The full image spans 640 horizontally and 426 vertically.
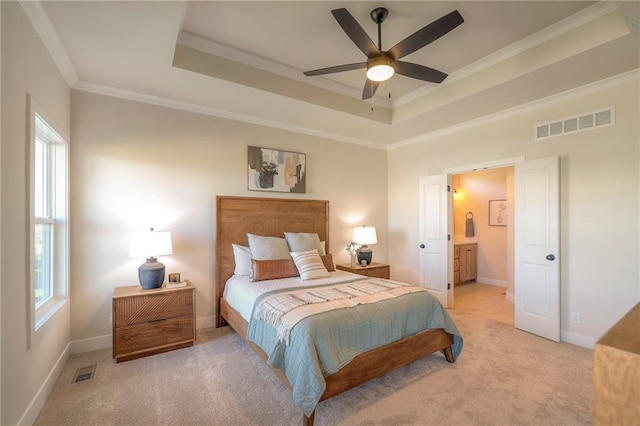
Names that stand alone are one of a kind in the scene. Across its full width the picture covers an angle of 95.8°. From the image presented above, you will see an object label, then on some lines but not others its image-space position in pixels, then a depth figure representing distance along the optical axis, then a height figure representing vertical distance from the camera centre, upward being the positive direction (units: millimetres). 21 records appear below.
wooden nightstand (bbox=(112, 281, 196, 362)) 2660 -1044
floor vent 2396 -1375
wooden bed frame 2078 -559
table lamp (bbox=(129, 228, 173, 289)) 2848 -375
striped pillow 3298 -617
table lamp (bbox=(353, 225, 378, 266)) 4406 -411
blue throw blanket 1818 -922
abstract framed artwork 3908 +598
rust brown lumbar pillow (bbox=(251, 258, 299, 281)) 3191 -644
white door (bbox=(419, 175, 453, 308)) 4398 -390
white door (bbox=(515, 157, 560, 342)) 3217 -427
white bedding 2746 -758
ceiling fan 1950 +1254
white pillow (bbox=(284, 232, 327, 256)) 3750 -386
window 2398 -62
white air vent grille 2945 +955
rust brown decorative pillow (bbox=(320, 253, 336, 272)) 3721 -645
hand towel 6445 -345
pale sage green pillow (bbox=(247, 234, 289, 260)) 3449 -429
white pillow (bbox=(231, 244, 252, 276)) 3457 -571
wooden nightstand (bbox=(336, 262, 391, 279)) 4205 -852
